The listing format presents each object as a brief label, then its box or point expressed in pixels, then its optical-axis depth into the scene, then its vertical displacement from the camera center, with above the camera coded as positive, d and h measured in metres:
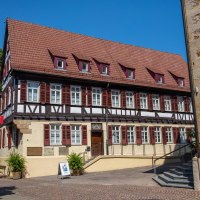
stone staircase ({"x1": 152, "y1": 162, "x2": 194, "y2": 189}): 12.98 -1.38
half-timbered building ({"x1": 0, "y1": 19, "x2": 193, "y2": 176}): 20.89 +3.83
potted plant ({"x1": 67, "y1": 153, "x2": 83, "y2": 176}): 19.86 -0.94
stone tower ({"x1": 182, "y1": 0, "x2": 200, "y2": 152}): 12.91 +4.48
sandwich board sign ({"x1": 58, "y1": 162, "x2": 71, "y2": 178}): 18.11 -1.16
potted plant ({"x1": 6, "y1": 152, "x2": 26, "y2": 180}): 19.44 -0.91
